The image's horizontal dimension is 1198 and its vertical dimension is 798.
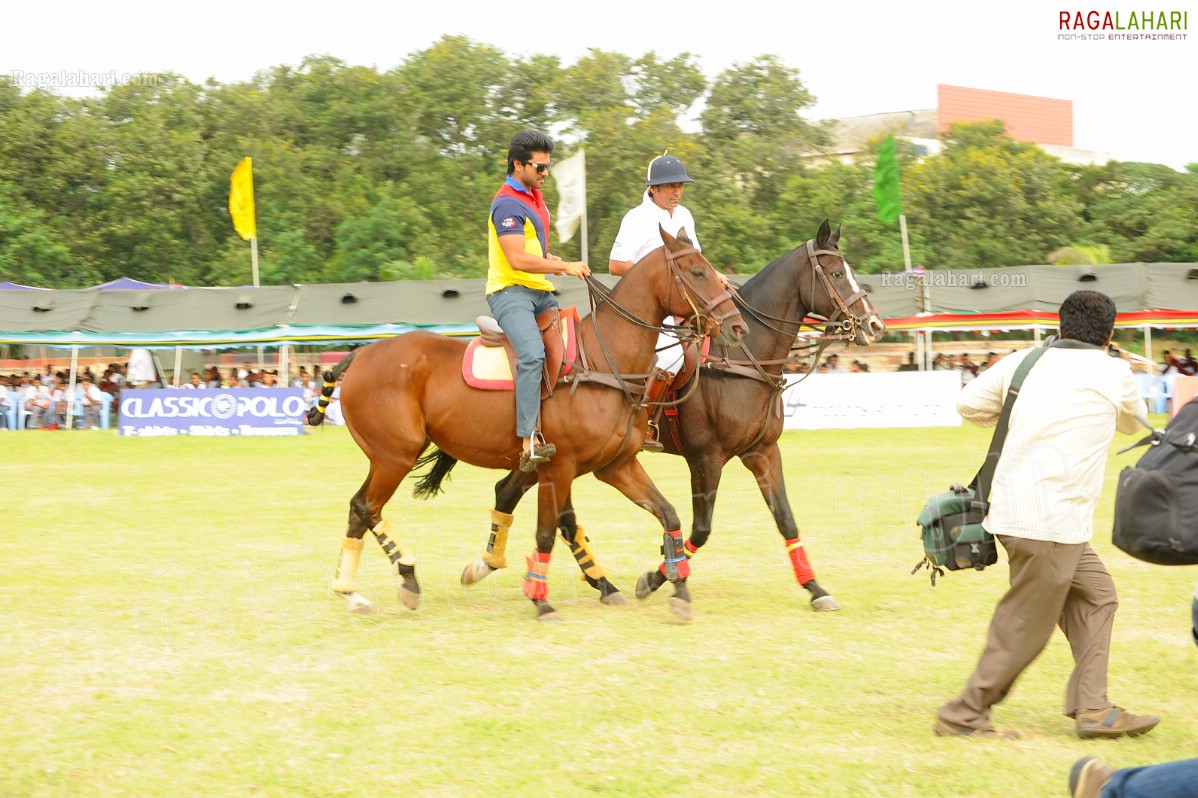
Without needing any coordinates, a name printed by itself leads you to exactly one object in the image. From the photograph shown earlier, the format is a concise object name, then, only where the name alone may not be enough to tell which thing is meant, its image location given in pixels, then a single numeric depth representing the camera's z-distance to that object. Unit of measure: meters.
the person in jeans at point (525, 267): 7.56
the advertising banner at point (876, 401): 24.94
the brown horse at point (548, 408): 7.70
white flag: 28.52
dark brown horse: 8.27
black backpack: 4.16
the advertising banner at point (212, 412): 25.86
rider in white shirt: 8.54
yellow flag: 34.34
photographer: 5.04
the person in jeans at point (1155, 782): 3.16
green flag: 34.38
